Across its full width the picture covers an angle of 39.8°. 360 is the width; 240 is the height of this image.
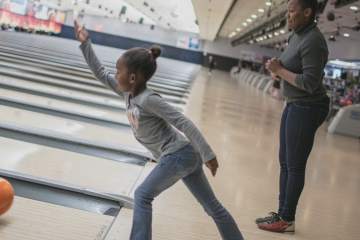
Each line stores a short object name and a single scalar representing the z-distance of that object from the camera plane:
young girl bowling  2.23
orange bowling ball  2.46
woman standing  2.92
